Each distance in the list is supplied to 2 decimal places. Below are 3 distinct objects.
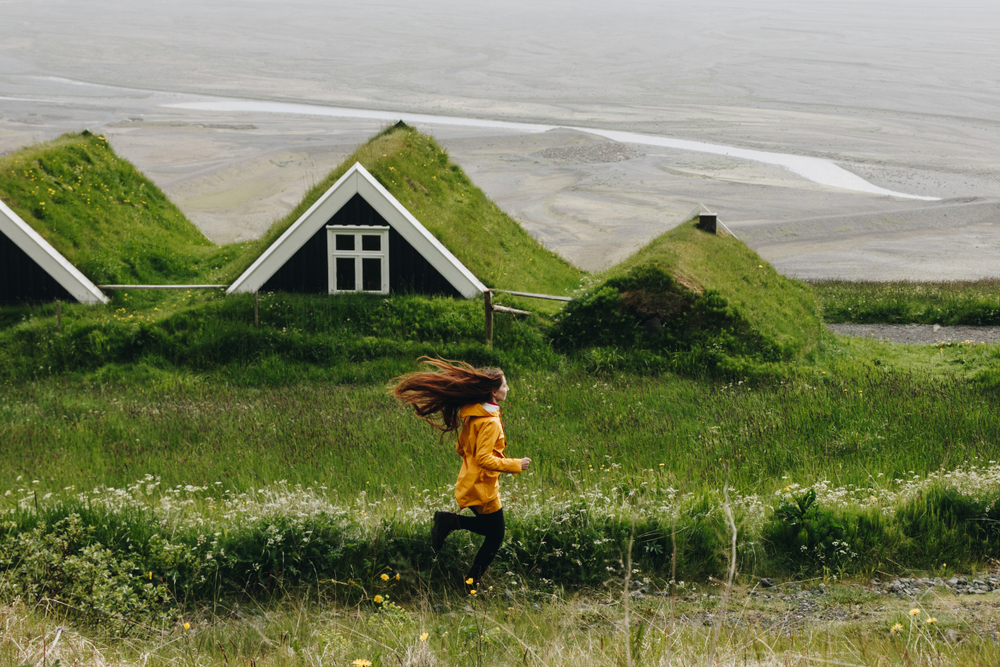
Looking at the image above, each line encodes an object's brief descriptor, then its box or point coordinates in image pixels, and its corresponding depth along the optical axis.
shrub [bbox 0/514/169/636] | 13.63
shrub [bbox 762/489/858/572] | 16.20
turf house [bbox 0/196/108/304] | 36.31
